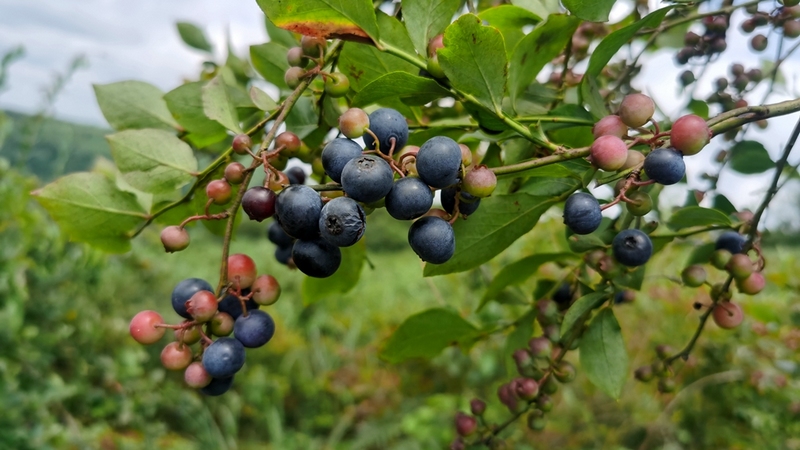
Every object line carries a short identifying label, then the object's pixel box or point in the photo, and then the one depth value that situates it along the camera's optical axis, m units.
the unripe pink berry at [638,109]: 0.13
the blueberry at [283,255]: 0.19
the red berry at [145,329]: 0.15
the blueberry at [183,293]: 0.15
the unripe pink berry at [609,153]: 0.12
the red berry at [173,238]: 0.14
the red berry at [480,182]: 0.11
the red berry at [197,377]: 0.14
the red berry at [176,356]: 0.14
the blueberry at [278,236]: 0.18
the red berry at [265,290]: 0.15
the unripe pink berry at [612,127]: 0.13
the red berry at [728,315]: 0.18
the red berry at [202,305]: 0.14
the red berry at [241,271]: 0.15
